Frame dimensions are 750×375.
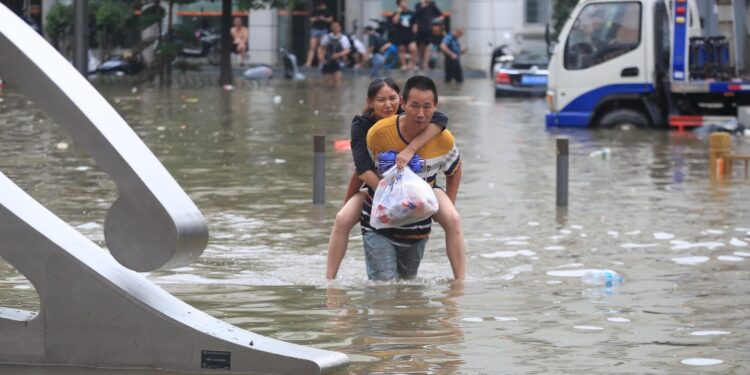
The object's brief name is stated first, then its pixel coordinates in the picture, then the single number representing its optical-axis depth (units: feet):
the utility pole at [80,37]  112.98
